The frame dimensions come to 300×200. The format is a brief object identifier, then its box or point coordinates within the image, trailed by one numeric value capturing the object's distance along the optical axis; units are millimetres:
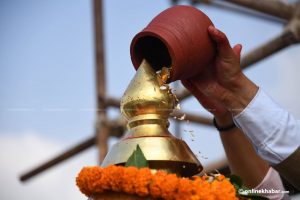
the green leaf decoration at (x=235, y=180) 1446
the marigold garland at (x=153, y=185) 1297
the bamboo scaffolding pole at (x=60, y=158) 5796
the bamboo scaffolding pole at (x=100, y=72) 5100
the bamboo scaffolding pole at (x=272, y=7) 3248
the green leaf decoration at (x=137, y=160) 1357
